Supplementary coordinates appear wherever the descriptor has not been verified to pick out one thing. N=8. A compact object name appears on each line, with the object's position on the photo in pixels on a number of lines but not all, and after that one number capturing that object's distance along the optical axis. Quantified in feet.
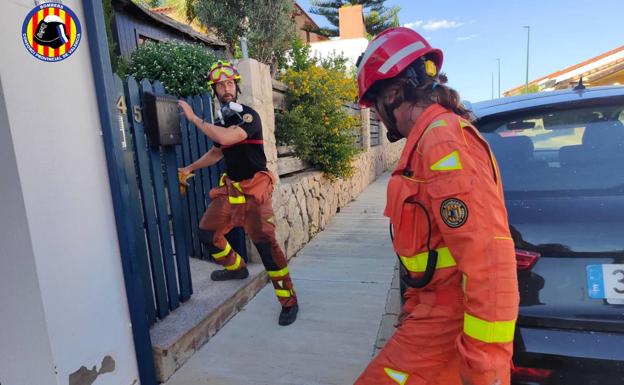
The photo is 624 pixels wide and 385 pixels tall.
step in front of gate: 8.73
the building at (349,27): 68.13
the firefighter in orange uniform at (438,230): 3.64
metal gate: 8.22
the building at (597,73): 45.78
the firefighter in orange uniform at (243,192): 10.63
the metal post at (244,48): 15.21
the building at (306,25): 93.78
